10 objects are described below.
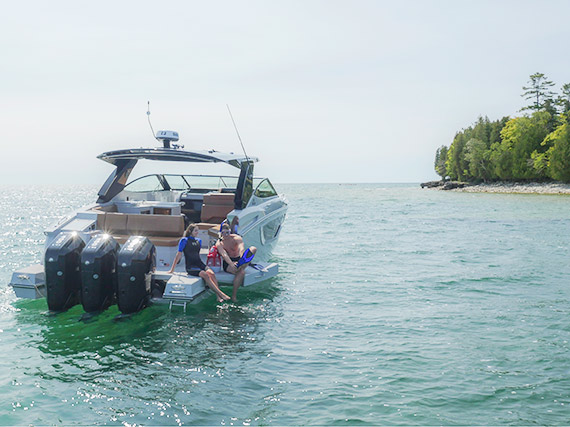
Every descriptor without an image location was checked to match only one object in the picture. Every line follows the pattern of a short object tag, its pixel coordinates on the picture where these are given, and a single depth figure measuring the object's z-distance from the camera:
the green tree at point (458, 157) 100.18
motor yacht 7.93
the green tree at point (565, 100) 81.75
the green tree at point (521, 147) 79.81
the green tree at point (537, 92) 91.44
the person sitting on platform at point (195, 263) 8.54
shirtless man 9.05
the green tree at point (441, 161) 121.11
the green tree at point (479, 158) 89.31
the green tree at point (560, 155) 69.38
